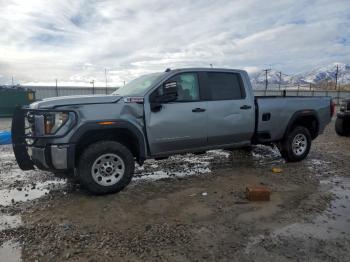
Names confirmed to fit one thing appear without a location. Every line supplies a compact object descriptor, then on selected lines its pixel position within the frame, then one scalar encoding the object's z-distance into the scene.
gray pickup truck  4.92
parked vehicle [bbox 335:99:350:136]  11.49
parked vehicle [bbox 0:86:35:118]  18.97
